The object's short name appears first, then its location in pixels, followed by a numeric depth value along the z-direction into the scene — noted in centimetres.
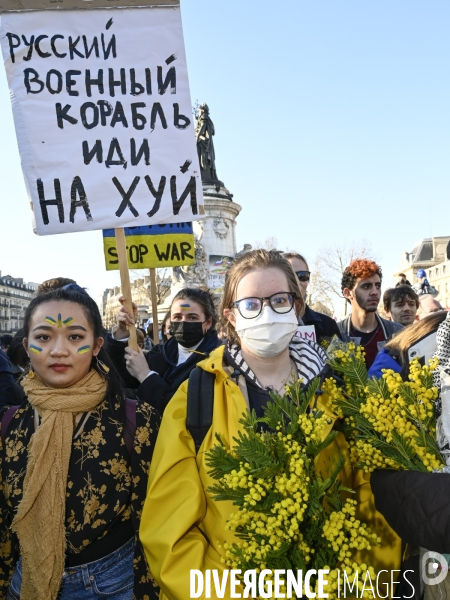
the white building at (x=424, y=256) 7190
